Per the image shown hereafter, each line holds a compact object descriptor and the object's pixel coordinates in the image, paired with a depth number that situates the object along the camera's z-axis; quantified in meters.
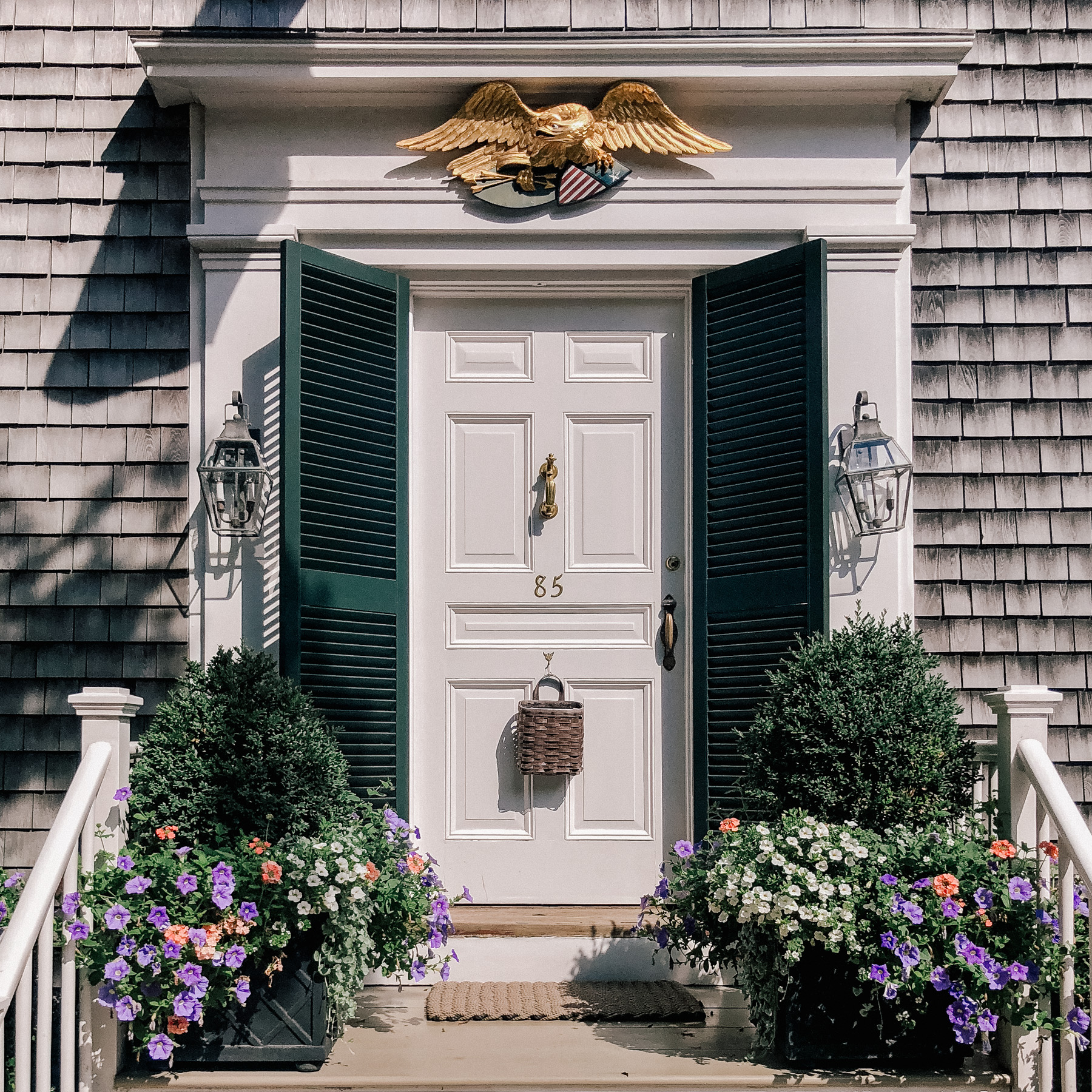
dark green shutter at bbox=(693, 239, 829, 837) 3.74
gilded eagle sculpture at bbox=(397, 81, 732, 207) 3.95
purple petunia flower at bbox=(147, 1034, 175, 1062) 2.78
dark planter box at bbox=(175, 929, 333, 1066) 2.95
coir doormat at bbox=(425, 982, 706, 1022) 3.30
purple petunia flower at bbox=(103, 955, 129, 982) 2.79
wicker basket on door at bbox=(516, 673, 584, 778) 3.93
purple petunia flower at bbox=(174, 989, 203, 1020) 2.79
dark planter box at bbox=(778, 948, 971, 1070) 2.96
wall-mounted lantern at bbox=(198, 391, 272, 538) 3.76
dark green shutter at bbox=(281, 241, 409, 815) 3.70
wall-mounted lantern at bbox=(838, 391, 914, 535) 3.71
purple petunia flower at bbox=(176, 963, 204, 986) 2.81
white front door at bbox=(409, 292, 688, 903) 4.04
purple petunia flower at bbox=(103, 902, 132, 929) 2.83
